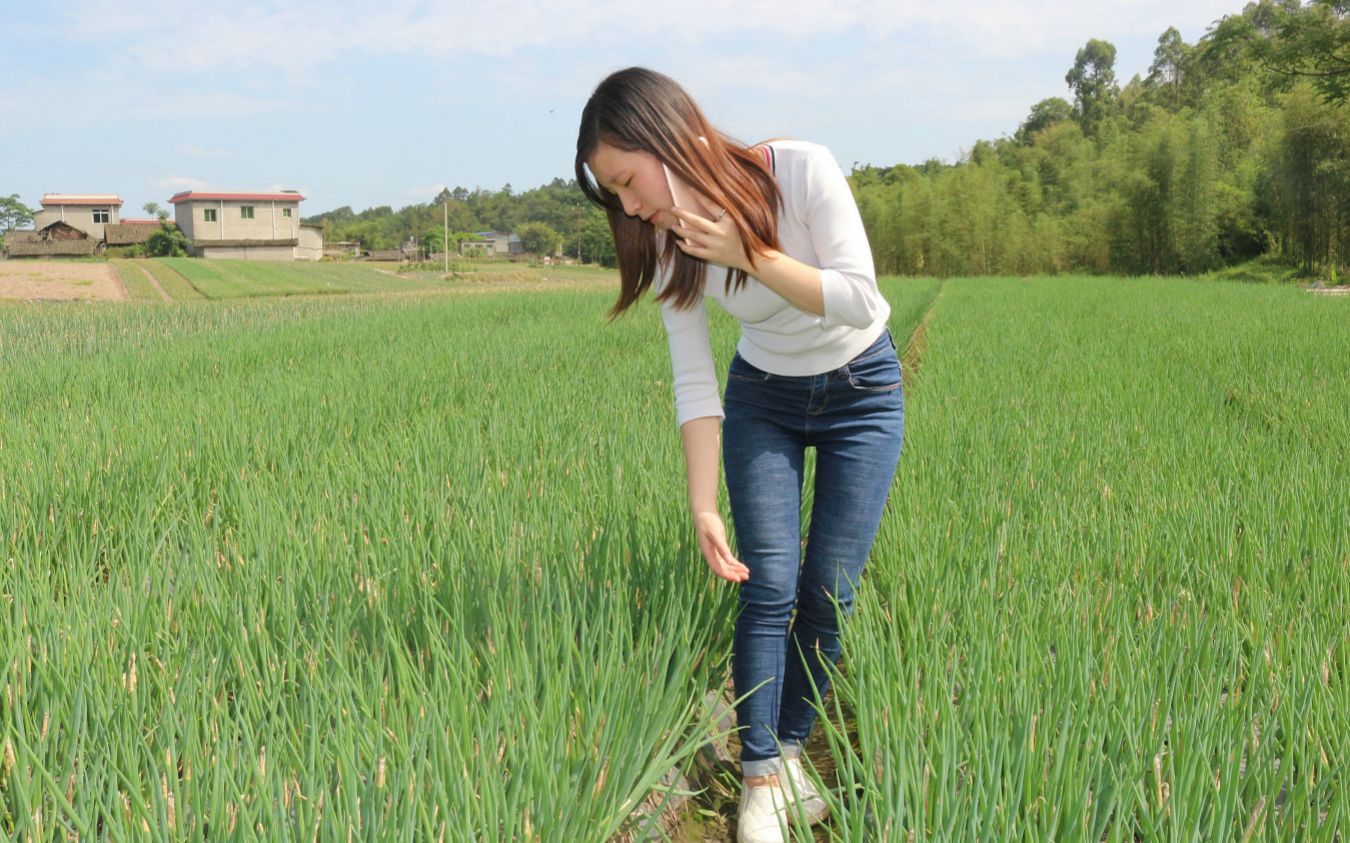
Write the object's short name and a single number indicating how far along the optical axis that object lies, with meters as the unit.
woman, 1.42
